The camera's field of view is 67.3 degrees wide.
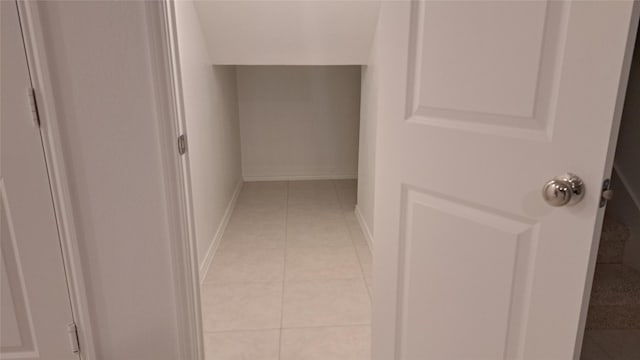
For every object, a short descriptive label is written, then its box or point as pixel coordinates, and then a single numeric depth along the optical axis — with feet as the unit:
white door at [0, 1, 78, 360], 4.36
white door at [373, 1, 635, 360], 3.18
